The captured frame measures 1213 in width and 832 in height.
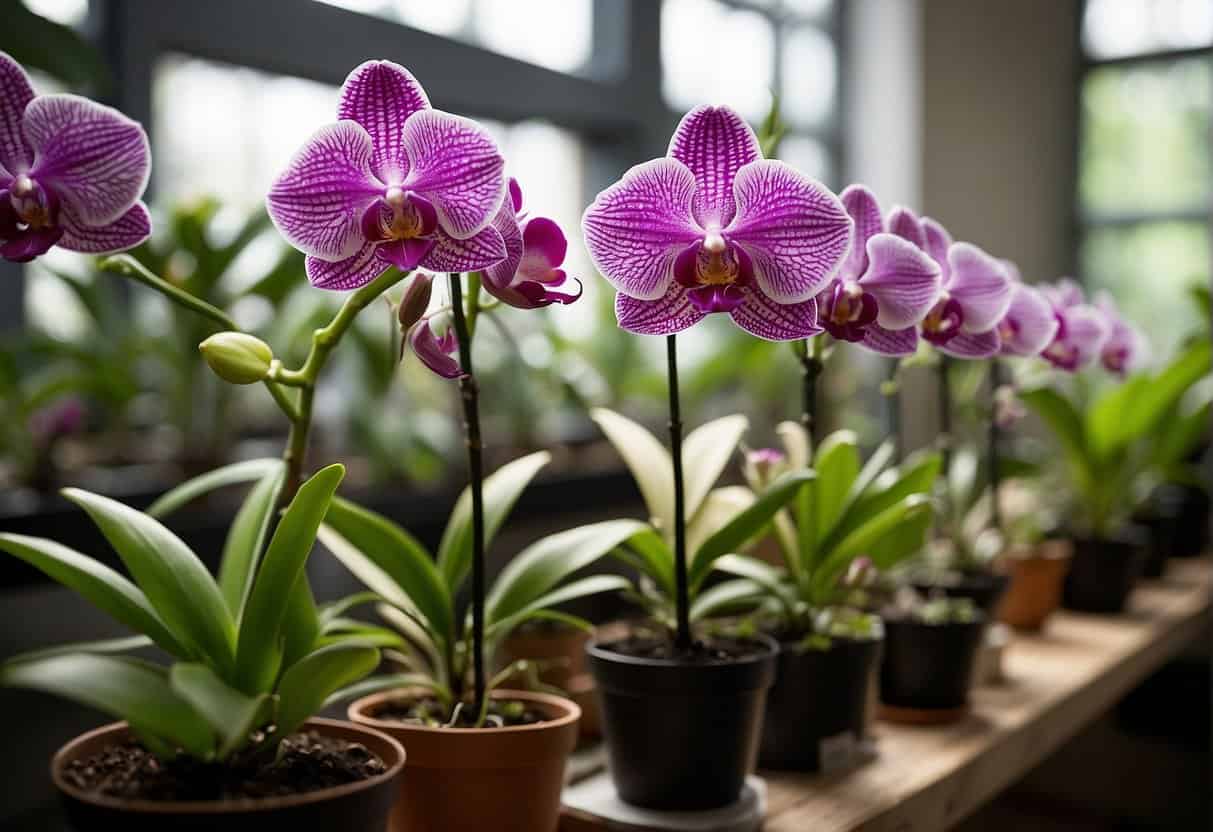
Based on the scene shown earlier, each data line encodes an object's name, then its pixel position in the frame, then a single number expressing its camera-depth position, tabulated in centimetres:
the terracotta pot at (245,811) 65
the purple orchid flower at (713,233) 79
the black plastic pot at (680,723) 93
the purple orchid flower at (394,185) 72
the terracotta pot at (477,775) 85
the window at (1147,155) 408
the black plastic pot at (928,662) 134
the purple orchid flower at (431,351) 76
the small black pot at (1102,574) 200
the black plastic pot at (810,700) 113
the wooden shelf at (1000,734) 107
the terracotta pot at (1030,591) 187
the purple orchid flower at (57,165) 70
